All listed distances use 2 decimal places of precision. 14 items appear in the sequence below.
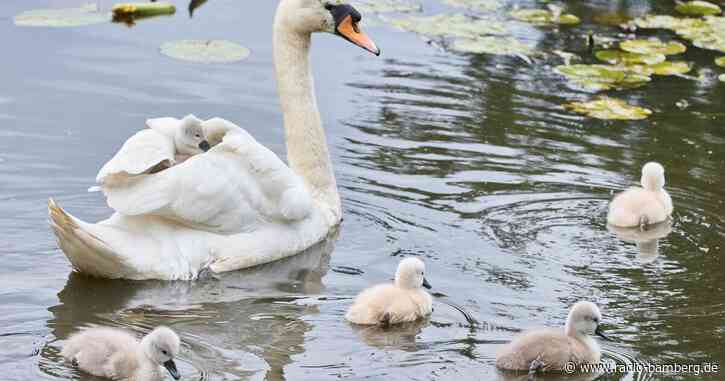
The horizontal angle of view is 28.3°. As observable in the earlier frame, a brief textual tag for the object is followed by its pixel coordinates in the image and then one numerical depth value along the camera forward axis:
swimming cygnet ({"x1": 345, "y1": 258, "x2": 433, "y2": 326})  8.32
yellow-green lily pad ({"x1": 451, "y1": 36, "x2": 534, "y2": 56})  15.30
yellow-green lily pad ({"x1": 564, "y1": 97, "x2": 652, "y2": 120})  13.30
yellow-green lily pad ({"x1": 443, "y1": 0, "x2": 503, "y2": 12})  17.14
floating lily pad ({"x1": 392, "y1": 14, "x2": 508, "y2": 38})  15.77
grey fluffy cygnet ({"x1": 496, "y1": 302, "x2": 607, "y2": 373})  7.74
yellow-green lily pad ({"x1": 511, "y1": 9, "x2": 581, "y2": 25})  16.89
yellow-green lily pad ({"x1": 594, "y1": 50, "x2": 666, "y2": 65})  15.23
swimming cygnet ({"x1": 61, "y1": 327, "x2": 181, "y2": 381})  7.14
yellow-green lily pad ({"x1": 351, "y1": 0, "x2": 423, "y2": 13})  16.52
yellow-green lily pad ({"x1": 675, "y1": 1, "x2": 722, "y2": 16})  17.73
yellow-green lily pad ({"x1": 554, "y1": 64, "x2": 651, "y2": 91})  14.38
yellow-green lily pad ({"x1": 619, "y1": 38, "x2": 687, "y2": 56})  15.56
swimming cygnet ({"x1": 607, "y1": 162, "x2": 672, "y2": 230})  10.64
